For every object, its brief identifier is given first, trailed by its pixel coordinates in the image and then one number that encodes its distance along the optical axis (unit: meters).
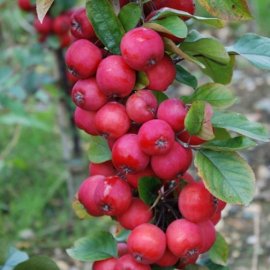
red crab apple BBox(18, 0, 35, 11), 1.54
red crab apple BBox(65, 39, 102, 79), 0.85
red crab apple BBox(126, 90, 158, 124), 0.84
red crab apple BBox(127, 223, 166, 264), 0.85
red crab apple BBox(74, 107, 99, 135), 0.88
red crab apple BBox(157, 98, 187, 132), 0.84
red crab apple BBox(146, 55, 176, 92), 0.85
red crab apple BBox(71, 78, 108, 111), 0.86
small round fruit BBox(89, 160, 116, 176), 0.92
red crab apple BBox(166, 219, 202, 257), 0.85
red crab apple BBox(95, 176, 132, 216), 0.86
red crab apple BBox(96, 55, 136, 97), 0.83
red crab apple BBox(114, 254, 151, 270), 0.87
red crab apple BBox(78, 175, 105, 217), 0.88
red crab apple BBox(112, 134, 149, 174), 0.84
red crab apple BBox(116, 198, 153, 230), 0.87
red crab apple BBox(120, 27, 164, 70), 0.82
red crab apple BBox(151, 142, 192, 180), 0.84
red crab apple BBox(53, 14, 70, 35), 1.59
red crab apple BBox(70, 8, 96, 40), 0.87
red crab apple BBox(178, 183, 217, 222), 0.85
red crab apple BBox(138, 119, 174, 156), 0.82
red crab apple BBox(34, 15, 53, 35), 1.63
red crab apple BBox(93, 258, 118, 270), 0.90
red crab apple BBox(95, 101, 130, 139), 0.84
